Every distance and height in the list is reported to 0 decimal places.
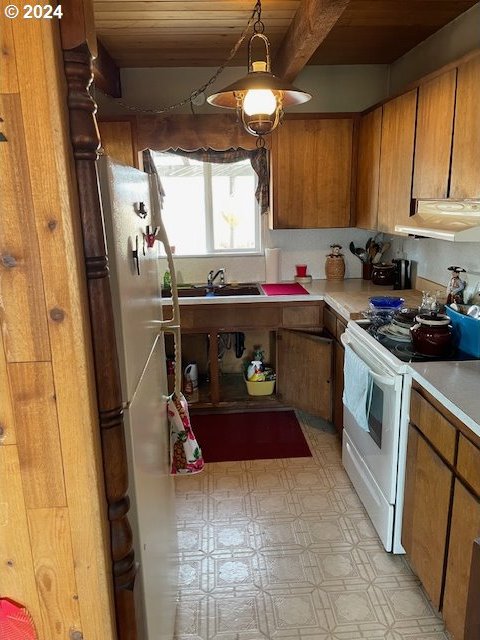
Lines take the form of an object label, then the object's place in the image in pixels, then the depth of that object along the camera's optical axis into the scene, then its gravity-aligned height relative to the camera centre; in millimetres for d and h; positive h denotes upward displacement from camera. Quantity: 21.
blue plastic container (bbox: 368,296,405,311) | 2755 -535
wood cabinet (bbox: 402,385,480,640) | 1513 -1017
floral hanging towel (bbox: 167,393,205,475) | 1850 -877
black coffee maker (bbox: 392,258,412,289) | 3420 -460
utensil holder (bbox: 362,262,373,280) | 3850 -480
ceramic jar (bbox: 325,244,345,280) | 3883 -433
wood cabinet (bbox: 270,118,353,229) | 3422 +269
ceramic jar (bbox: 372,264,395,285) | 3586 -476
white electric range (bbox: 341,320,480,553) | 1997 -980
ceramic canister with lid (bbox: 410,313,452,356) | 2057 -541
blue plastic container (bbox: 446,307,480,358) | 2047 -536
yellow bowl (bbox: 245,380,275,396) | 3688 -1330
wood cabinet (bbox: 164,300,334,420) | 3311 -885
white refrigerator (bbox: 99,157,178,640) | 1101 -470
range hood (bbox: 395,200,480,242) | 1929 -54
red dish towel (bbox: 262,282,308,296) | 3492 -580
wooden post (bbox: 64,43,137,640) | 906 -248
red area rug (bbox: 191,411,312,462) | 3096 -1528
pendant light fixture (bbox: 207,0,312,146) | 1804 +462
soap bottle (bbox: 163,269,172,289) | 3760 -518
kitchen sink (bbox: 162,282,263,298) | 3764 -607
